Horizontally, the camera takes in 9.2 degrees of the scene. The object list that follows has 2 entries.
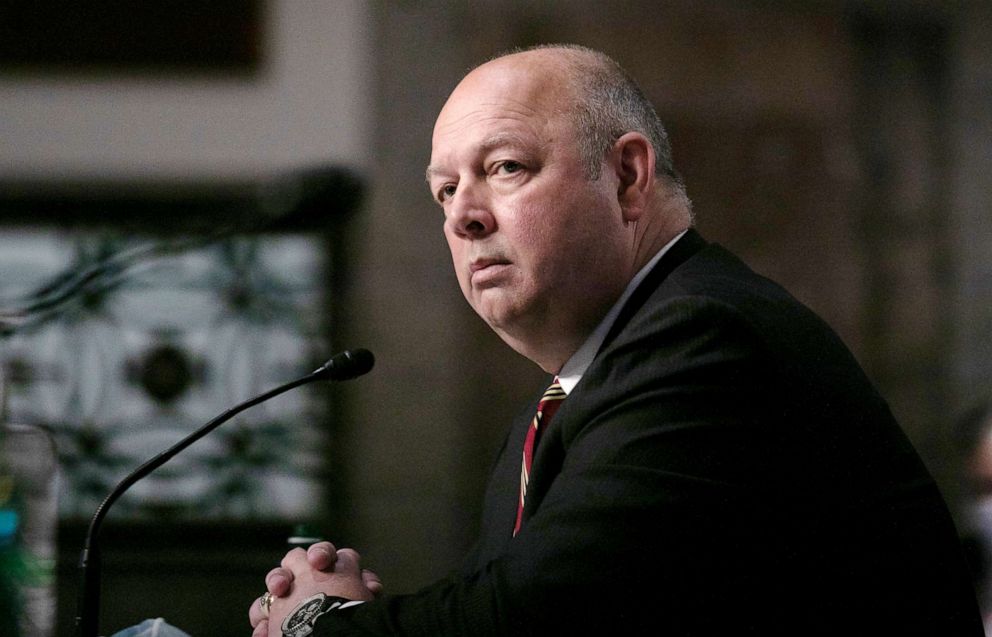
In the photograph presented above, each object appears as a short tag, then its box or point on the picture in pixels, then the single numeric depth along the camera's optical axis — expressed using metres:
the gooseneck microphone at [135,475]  4.65
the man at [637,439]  4.55
